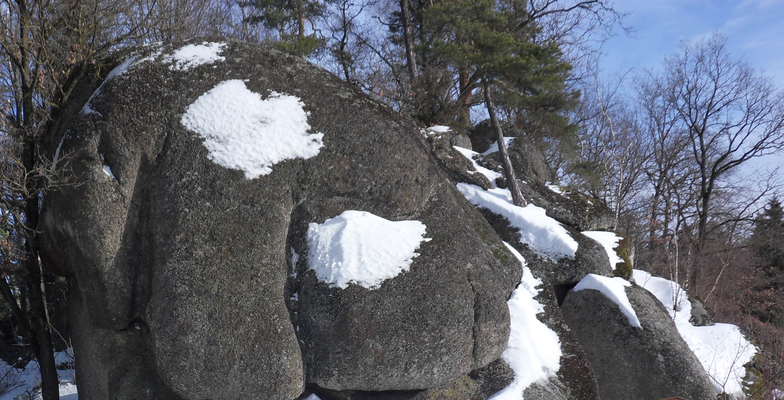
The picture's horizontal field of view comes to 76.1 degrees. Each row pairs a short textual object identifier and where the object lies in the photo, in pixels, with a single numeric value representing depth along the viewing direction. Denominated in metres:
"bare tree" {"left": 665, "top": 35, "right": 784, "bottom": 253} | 18.95
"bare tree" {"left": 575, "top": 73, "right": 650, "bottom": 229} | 18.98
